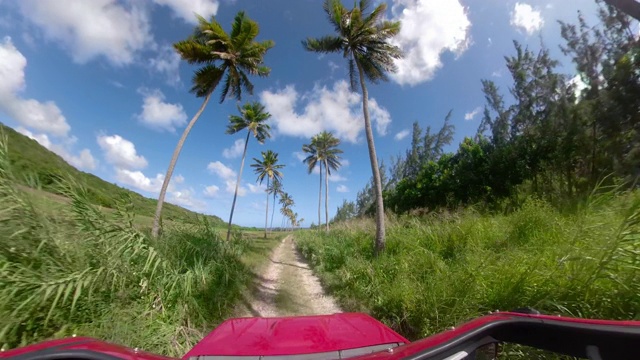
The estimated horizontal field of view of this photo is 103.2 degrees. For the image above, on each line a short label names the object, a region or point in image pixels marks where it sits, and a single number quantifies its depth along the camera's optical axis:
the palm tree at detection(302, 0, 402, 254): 10.88
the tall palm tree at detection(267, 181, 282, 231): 54.40
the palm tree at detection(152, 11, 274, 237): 11.85
